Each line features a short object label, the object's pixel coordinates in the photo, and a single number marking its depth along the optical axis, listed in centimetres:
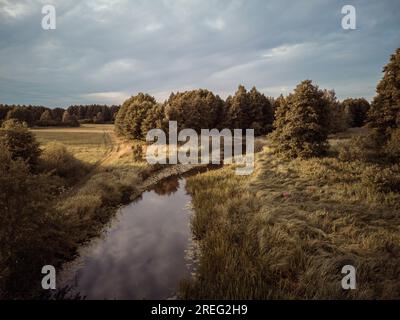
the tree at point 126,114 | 4072
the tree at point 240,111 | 4659
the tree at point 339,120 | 4034
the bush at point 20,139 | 1558
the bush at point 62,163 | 1920
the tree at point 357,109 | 6412
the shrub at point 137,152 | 2671
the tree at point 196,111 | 4191
